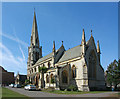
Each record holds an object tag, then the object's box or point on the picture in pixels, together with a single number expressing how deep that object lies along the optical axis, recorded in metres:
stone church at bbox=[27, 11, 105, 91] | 34.97
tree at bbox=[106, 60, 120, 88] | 44.26
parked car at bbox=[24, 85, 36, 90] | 32.50
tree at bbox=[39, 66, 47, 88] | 45.25
